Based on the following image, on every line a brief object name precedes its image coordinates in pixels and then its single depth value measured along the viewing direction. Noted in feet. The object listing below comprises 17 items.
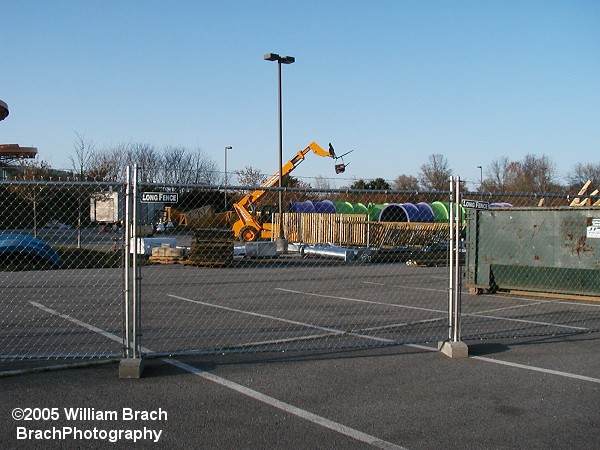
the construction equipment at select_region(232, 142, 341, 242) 105.29
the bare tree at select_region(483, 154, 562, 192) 171.20
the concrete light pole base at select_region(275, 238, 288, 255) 81.92
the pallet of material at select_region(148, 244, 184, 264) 76.33
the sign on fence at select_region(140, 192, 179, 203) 21.45
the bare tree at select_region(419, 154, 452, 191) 214.48
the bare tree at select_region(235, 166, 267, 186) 159.53
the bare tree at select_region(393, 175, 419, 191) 166.56
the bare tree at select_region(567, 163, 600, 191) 197.94
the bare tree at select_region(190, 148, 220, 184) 154.35
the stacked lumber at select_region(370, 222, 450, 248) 94.38
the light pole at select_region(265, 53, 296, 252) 89.76
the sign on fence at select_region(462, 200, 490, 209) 25.84
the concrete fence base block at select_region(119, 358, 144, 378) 21.52
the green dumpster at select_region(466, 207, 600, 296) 42.91
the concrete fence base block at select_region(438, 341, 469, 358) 25.48
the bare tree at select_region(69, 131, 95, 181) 104.05
